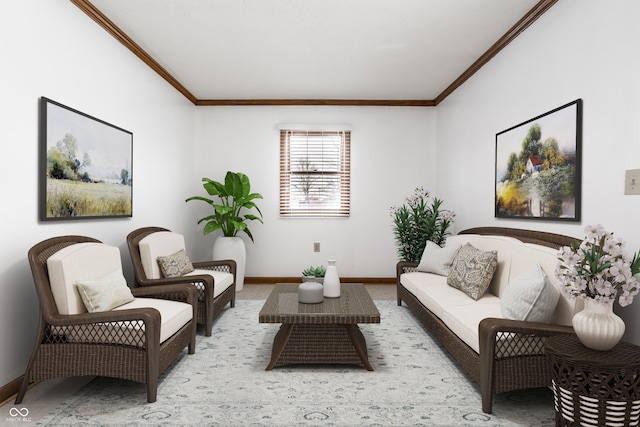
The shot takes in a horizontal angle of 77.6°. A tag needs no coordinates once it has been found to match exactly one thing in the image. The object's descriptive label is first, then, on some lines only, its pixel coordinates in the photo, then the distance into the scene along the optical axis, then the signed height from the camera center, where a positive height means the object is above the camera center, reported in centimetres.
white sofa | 226 -72
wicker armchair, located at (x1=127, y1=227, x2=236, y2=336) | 358 -65
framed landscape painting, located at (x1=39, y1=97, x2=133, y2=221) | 278 +33
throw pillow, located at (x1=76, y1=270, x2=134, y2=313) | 253 -57
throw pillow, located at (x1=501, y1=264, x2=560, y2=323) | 235 -53
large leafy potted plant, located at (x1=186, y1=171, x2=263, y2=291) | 549 -15
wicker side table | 178 -79
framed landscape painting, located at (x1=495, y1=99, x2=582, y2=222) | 283 +36
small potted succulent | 368 -62
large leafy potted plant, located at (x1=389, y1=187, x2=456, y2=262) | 486 -25
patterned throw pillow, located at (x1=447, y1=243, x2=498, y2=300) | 329 -53
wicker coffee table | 286 -96
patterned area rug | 222 -118
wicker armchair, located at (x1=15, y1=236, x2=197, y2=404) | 236 -79
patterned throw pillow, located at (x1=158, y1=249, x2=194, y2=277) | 382 -57
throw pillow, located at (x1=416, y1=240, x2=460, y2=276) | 420 -52
